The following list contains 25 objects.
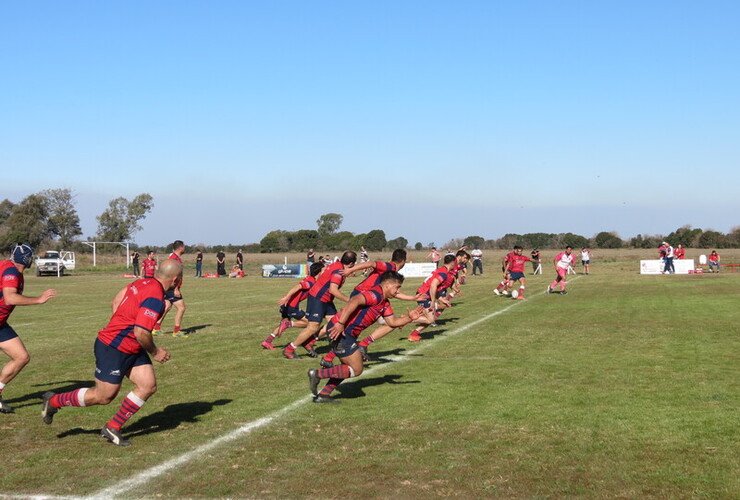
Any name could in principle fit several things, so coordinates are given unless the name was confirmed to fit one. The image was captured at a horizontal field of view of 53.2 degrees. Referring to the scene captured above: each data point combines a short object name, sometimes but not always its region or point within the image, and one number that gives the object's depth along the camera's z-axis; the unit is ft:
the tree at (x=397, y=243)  384.88
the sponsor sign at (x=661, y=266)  164.14
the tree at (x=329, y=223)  525.75
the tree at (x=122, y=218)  379.14
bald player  23.40
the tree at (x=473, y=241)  409.28
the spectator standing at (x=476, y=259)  162.34
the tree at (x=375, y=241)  433.48
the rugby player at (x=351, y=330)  30.04
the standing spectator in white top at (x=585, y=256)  166.40
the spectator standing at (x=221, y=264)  175.05
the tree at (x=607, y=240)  422.00
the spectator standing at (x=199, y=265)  169.93
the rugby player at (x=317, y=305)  42.55
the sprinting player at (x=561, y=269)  96.95
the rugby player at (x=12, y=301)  28.89
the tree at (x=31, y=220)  340.80
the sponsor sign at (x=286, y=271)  174.70
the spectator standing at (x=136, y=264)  177.37
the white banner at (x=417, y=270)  162.61
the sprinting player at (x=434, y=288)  49.14
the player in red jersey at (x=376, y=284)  32.21
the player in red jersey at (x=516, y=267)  90.53
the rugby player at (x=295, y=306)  46.35
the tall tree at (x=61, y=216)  351.87
